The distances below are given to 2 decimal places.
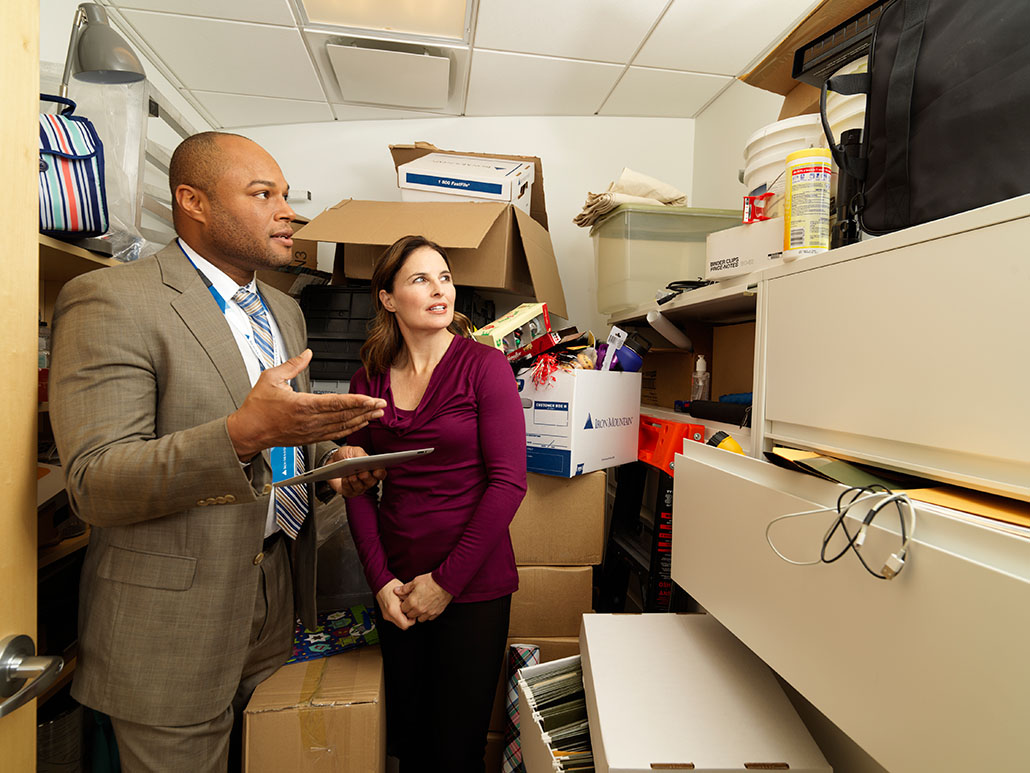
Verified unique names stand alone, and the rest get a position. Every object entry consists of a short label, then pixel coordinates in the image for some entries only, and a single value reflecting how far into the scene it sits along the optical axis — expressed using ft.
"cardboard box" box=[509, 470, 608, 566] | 5.98
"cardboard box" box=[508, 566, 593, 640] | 5.95
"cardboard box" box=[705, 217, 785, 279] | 3.88
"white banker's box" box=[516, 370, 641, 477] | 5.46
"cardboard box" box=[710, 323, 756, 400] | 6.04
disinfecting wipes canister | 3.18
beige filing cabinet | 1.68
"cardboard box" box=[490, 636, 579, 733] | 5.89
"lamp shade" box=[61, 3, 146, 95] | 4.20
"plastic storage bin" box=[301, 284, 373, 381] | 7.14
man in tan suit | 2.83
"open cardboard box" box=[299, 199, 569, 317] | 5.96
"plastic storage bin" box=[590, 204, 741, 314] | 6.44
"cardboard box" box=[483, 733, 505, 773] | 5.65
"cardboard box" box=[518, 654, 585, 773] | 3.47
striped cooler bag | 3.44
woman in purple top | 4.43
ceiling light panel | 6.12
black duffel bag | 2.08
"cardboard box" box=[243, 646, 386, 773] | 3.99
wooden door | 1.93
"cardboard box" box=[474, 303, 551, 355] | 5.85
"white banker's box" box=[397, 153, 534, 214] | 7.22
